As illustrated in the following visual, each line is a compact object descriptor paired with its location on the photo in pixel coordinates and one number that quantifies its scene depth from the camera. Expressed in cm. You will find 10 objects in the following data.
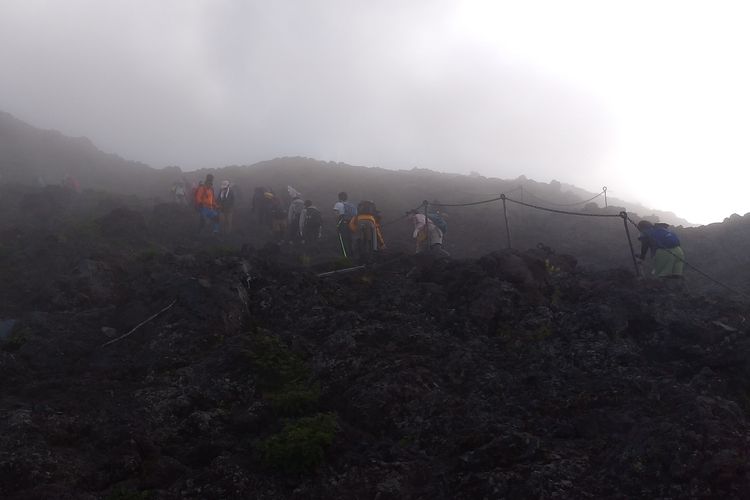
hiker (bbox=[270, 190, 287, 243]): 2167
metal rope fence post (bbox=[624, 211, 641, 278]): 1255
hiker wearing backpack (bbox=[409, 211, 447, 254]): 1723
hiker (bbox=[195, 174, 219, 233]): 2045
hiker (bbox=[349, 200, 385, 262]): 1714
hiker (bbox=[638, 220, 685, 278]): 1337
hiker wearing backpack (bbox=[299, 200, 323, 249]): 2006
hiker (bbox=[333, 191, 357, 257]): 1772
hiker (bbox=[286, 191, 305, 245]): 2078
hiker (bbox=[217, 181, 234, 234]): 2155
